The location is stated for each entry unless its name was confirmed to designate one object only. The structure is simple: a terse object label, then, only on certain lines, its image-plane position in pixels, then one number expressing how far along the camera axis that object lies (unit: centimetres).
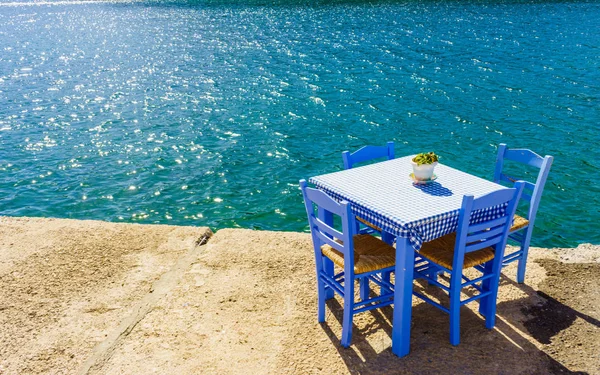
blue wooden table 457
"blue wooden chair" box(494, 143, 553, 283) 558
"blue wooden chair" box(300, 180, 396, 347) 464
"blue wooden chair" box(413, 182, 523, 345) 464
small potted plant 521
